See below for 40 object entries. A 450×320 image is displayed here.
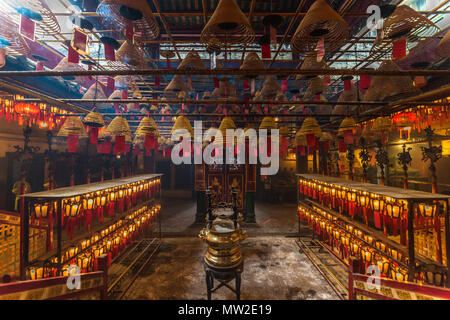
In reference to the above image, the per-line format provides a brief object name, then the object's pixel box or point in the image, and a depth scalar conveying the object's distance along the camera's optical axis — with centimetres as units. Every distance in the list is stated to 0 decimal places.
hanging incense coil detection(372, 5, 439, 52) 237
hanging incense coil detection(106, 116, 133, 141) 408
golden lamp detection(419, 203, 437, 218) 338
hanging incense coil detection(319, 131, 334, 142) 636
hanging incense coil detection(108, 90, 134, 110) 568
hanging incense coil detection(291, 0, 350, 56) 200
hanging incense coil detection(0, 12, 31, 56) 257
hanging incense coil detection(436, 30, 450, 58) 274
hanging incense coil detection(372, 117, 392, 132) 435
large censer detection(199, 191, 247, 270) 360
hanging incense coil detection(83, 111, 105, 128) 380
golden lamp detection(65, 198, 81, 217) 390
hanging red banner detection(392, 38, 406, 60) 255
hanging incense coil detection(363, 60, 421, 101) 343
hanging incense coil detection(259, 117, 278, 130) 437
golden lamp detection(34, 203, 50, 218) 362
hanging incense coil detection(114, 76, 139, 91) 473
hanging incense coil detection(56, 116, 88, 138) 438
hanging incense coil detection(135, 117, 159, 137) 427
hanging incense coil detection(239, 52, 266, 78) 383
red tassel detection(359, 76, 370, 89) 381
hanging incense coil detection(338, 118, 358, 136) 429
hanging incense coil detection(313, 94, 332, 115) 737
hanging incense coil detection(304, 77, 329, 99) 447
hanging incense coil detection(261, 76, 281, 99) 478
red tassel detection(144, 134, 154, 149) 441
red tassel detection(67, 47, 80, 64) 268
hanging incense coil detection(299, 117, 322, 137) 398
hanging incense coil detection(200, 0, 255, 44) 195
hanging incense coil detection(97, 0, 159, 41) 189
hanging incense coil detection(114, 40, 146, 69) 332
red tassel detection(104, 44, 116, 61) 276
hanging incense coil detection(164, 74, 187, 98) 425
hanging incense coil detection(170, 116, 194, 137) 420
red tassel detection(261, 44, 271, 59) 320
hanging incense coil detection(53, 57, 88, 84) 415
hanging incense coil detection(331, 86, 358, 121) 526
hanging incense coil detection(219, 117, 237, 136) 429
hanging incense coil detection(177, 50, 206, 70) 367
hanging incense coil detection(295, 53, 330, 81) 411
